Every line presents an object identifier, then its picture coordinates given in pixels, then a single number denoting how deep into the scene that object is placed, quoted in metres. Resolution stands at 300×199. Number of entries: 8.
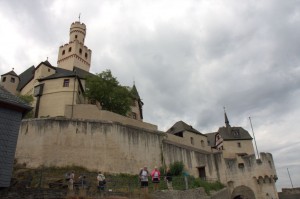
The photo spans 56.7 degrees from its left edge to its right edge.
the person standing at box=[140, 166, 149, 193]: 17.62
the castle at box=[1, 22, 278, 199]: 27.11
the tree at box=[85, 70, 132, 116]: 35.50
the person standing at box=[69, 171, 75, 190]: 16.25
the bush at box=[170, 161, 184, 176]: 30.56
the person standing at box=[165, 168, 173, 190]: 22.63
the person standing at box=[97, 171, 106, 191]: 17.00
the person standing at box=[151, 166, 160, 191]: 18.56
